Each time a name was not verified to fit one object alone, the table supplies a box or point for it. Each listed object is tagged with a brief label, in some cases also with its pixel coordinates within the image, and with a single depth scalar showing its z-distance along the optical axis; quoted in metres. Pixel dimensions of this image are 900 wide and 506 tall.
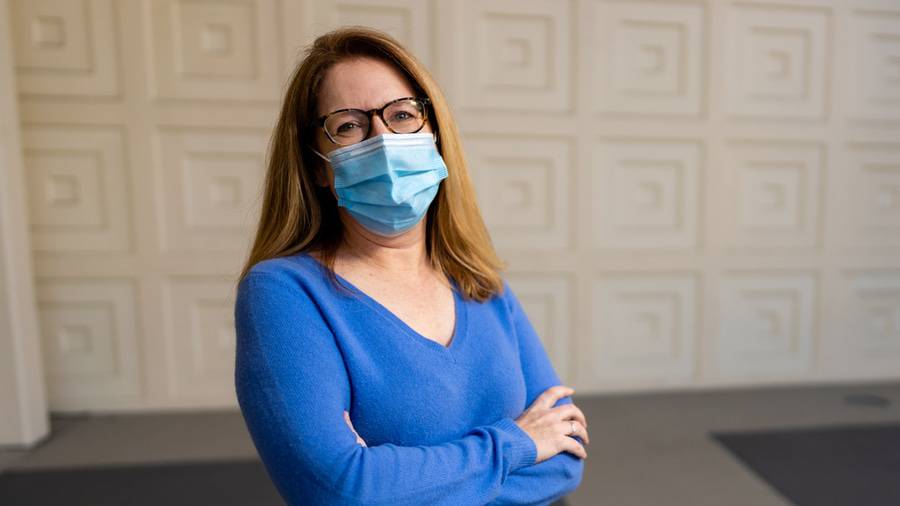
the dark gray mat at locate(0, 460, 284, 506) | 1.94
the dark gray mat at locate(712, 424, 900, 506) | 1.98
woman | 0.78
